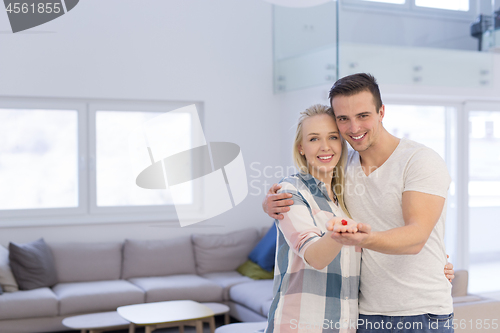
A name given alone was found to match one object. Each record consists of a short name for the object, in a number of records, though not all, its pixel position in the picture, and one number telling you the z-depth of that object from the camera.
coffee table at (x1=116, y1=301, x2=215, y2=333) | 3.71
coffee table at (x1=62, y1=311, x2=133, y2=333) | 3.81
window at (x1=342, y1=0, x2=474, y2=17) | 4.65
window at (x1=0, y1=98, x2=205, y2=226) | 5.14
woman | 1.72
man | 1.66
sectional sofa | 4.24
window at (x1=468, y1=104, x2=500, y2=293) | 5.69
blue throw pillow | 4.96
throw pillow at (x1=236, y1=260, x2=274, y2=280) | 4.99
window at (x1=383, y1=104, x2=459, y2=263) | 5.36
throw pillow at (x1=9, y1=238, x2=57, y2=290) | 4.44
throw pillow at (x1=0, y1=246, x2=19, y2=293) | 4.34
